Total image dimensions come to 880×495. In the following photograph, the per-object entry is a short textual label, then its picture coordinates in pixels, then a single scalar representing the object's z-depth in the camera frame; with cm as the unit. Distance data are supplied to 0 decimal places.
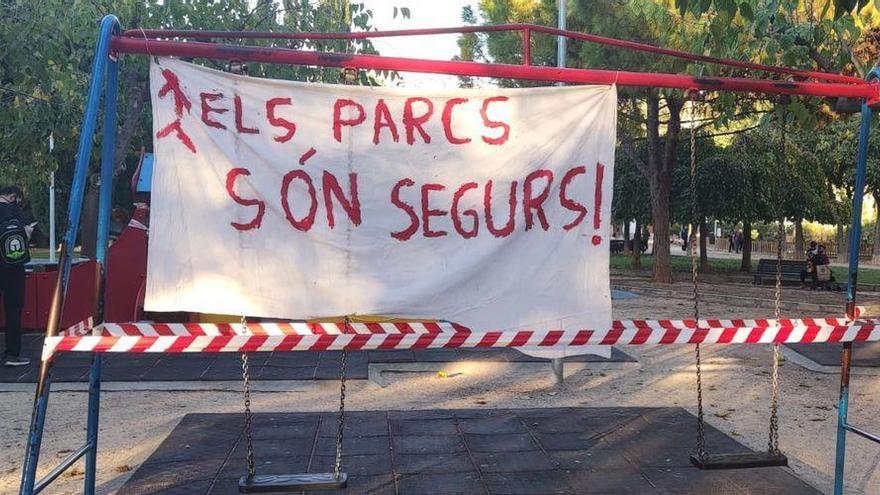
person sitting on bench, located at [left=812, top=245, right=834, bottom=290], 2012
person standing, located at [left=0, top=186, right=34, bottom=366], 768
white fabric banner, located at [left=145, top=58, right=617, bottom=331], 379
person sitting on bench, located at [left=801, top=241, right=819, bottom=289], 2023
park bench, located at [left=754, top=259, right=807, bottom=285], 2148
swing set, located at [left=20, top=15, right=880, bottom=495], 338
